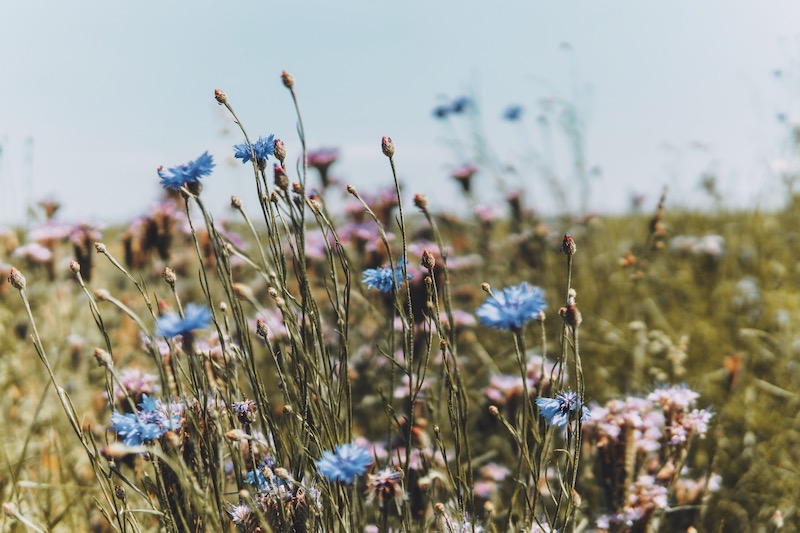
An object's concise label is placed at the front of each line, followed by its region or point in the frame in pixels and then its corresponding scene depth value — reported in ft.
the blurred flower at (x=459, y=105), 12.51
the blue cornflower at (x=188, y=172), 3.75
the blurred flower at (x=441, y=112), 12.92
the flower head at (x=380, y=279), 4.22
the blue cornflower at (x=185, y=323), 3.22
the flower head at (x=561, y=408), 3.61
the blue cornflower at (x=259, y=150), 4.09
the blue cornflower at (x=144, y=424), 3.49
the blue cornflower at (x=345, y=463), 3.13
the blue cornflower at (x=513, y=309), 3.18
